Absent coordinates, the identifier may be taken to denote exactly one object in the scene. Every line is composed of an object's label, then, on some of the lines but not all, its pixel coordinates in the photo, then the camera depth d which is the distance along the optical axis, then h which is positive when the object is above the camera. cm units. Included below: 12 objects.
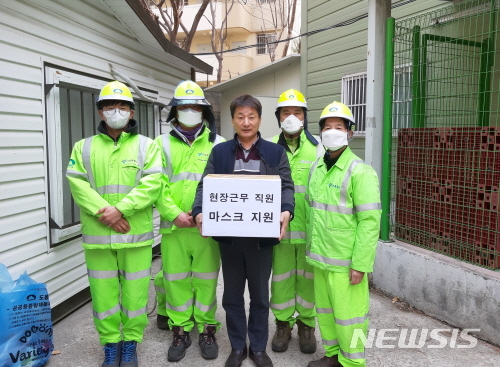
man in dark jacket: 313 -68
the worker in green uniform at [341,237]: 290 -58
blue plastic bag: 293 -123
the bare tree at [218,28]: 2548 +809
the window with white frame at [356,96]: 809 +115
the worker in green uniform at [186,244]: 347 -74
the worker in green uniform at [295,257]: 352 -87
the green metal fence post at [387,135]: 470 +22
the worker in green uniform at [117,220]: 321 -51
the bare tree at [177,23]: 1210 +399
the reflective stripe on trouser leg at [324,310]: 314 -116
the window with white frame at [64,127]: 407 +29
